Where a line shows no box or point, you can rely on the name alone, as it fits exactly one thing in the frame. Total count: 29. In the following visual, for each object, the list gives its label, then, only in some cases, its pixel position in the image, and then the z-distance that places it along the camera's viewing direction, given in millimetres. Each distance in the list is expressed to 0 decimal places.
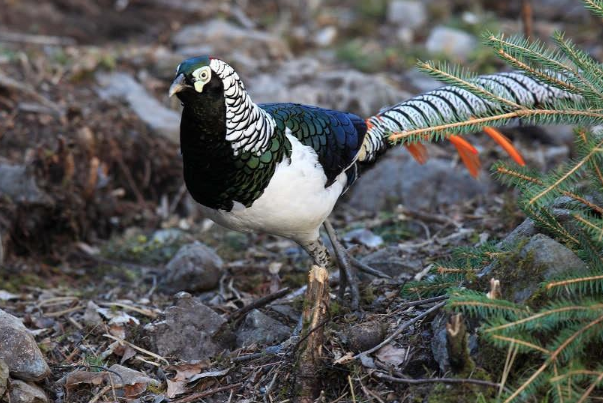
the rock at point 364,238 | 10823
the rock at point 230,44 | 16469
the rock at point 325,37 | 18719
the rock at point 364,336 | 7113
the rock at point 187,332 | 8187
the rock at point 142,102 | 13594
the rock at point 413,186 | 12344
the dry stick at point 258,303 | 8532
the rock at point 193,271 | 10039
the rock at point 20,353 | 7230
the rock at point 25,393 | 6957
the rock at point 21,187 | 11492
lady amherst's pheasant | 6984
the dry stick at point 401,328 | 6974
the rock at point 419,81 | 15742
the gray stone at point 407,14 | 19984
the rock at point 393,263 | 9333
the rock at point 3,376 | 6812
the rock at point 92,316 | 9031
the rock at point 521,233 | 7339
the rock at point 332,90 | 14578
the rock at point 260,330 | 8156
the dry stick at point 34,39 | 15789
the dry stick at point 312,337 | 6687
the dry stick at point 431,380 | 6016
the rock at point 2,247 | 10836
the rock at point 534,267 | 6359
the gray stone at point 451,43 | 17344
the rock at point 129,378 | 7590
